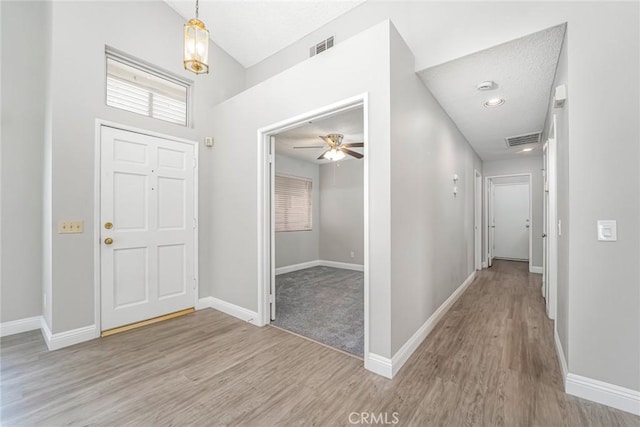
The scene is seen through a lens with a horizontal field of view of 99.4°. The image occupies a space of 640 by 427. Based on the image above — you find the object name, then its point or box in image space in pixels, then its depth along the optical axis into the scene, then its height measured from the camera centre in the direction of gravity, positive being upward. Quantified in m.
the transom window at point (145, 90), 2.99 +1.49
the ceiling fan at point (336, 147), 4.24 +1.07
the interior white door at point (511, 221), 7.24 -0.15
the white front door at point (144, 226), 2.82 -0.13
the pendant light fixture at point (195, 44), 1.97 +1.25
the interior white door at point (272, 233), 3.11 -0.21
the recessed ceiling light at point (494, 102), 3.17 +1.35
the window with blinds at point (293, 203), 5.97 +0.28
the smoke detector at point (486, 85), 2.75 +1.34
